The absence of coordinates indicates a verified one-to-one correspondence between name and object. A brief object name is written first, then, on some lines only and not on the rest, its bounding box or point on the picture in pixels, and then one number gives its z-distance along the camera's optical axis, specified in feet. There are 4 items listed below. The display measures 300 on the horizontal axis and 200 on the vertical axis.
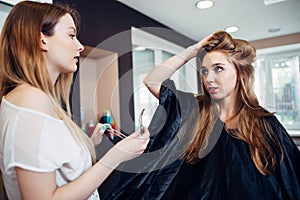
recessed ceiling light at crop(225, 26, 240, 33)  8.11
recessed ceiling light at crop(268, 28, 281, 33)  8.65
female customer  2.55
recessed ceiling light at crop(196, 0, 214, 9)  6.11
